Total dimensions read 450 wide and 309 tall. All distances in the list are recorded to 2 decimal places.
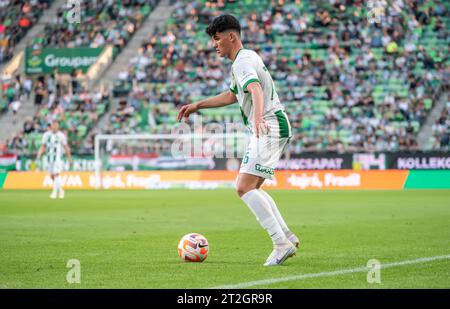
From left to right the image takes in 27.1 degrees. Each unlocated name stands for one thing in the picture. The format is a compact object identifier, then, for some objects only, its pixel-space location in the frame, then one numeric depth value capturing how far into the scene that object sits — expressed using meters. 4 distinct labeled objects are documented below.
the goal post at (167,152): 38.00
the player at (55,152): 29.67
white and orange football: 10.15
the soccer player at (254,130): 9.75
